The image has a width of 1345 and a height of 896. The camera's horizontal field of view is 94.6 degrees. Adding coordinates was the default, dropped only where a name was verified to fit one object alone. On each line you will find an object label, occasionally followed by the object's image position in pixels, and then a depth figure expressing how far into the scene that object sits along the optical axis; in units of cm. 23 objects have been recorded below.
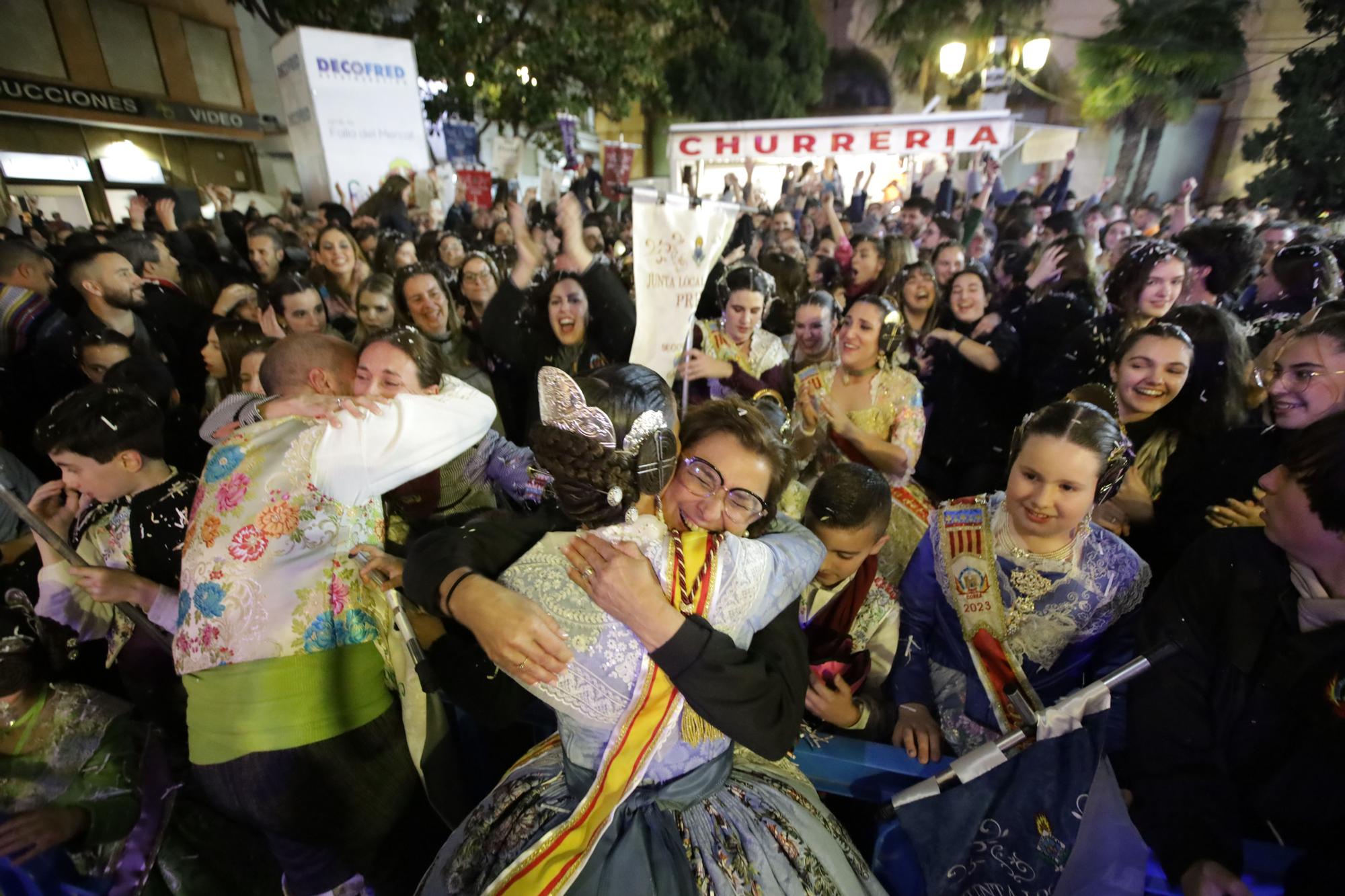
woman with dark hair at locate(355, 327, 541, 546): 202
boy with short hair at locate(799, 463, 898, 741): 196
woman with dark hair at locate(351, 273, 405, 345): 356
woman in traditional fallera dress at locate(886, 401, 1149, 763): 171
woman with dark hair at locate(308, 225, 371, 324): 467
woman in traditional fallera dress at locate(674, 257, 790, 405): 350
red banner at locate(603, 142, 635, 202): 672
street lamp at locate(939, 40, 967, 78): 1100
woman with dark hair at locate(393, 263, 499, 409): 346
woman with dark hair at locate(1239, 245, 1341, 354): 333
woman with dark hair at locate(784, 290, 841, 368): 360
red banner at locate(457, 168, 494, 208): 955
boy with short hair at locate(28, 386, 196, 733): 193
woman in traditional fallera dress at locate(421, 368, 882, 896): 120
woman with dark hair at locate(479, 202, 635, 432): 335
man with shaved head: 165
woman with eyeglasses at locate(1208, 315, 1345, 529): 194
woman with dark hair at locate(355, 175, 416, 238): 774
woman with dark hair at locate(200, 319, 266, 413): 322
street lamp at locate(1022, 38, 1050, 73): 1006
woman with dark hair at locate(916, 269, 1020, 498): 358
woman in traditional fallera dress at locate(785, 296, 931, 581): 281
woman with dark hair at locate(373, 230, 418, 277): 517
